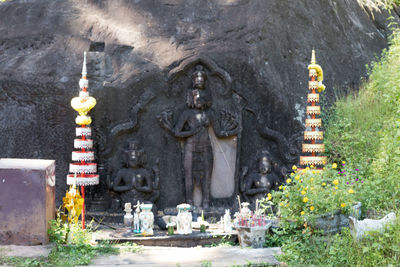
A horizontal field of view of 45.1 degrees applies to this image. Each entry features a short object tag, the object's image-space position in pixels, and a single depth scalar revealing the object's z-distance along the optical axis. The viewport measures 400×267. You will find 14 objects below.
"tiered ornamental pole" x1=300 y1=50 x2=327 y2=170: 7.23
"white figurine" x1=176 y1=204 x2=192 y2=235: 6.93
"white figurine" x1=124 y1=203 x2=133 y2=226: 7.33
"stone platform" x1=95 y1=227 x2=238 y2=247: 6.80
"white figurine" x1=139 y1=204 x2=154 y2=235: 6.90
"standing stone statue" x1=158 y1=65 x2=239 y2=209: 8.09
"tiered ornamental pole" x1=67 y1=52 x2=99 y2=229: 7.19
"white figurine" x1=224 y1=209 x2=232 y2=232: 7.11
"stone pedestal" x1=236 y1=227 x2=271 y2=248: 6.29
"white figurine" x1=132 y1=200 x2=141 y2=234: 6.96
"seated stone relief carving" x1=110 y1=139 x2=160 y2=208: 7.93
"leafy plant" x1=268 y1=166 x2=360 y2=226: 5.87
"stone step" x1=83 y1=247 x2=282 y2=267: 5.43
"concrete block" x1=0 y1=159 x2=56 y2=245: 5.68
